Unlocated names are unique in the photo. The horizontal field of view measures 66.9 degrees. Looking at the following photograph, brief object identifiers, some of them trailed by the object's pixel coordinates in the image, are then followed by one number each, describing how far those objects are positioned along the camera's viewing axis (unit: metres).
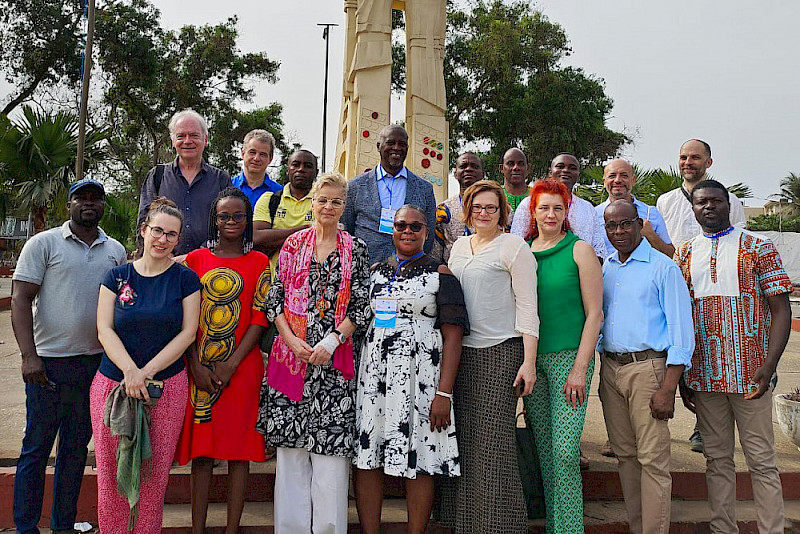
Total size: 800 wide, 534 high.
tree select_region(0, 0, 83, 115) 17.42
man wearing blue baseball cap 2.97
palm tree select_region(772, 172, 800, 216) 39.16
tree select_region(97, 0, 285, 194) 17.11
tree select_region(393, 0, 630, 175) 17.62
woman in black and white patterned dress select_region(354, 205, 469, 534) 2.84
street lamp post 22.12
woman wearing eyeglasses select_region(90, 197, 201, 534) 2.74
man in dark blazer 3.57
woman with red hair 2.89
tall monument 9.45
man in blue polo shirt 3.80
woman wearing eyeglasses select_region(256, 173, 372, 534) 2.85
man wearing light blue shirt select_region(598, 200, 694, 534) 2.91
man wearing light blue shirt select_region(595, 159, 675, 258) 3.90
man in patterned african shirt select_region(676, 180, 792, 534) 3.05
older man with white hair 3.50
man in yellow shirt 3.65
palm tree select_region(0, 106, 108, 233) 10.30
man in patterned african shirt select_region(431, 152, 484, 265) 3.95
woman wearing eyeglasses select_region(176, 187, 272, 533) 2.88
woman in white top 2.87
